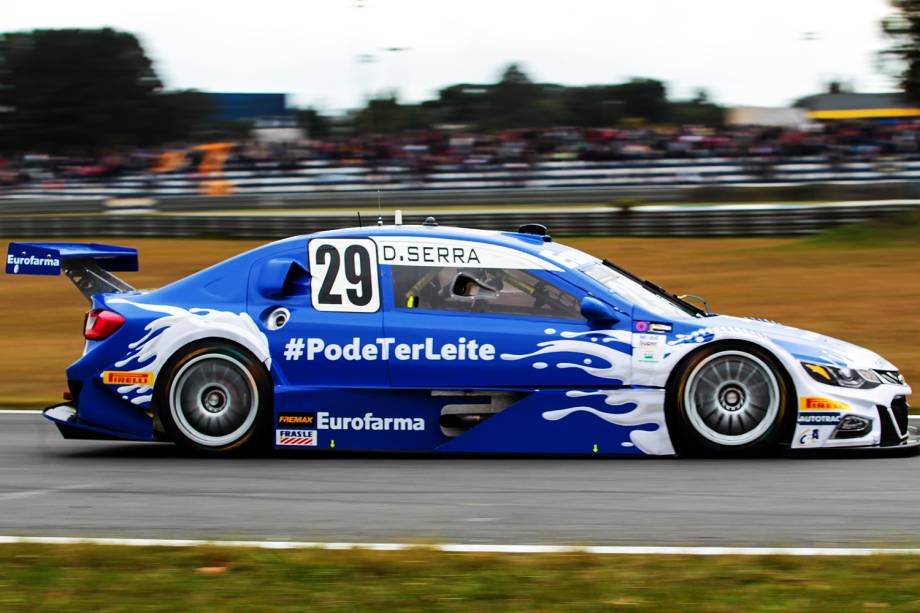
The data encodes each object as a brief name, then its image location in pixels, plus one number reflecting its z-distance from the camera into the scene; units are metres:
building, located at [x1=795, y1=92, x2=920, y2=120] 56.50
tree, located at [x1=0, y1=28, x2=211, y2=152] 88.62
